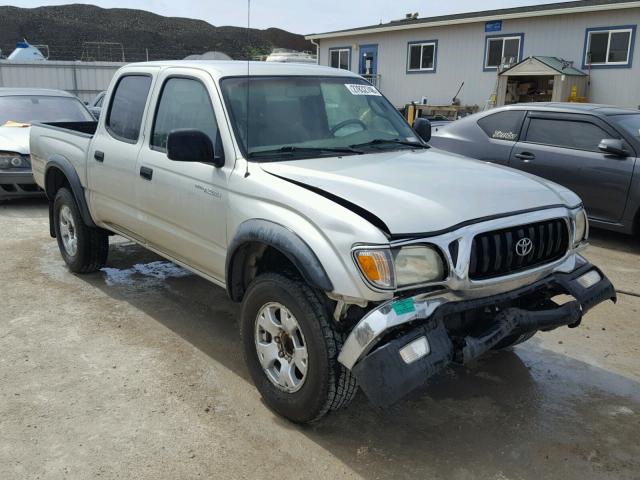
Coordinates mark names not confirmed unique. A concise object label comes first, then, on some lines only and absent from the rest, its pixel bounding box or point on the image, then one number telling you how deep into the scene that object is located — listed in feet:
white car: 28.55
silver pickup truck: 9.42
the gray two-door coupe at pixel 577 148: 22.89
